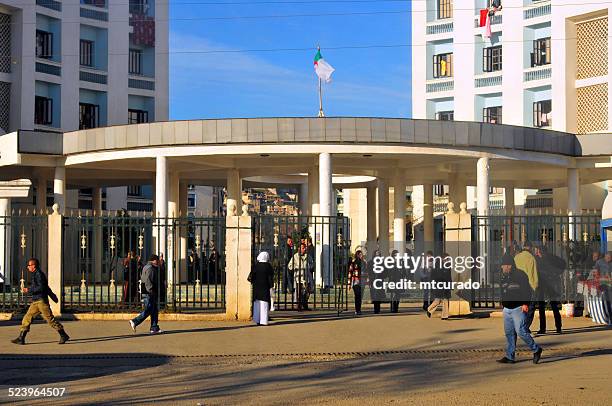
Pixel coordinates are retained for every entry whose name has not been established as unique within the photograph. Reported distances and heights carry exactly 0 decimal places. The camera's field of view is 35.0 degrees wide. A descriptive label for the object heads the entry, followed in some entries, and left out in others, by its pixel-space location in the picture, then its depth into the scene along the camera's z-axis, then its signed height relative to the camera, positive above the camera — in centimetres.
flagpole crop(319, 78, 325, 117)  4169 +571
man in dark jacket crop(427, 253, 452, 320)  2127 -110
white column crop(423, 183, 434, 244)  4506 +101
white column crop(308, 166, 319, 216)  4003 +215
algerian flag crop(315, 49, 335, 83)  4131 +720
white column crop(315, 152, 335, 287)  3353 +184
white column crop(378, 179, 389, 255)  4241 +116
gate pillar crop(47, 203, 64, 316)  2150 -22
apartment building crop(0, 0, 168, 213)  5119 +977
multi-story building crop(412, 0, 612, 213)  4828 +947
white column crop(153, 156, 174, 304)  3403 +193
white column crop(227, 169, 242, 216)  3988 +226
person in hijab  2008 -97
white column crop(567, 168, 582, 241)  3769 +188
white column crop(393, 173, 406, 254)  4100 +114
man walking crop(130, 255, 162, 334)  1898 -109
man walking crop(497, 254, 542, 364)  1423 -117
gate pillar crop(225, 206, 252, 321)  2094 -45
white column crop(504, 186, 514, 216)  4843 +205
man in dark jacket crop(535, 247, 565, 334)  1758 -83
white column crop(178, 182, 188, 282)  4113 +134
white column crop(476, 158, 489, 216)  3466 +196
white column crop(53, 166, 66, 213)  3656 +210
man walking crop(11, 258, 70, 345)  1731 -113
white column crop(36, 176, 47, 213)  4212 +201
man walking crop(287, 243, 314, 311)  2284 -83
